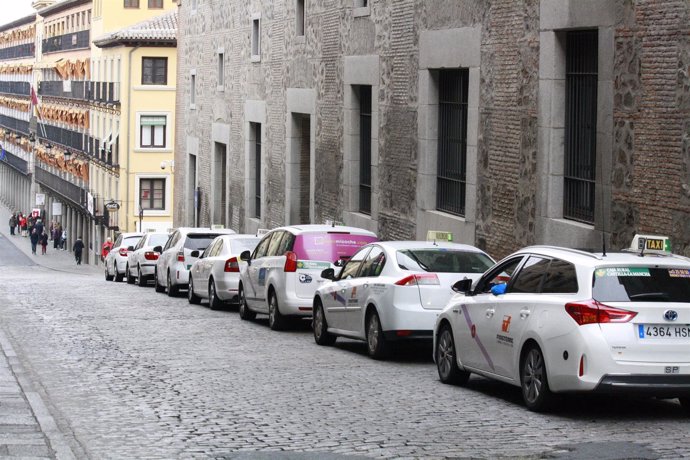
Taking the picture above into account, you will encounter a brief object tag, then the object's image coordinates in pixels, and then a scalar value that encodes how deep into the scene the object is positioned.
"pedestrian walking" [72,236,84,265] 79.50
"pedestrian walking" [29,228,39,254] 87.06
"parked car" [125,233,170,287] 40.88
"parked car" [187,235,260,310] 27.59
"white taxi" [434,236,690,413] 11.55
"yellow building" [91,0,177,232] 75.06
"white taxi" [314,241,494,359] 16.48
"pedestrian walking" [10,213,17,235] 106.70
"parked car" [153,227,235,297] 32.97
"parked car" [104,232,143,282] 47.16
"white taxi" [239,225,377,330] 21.52
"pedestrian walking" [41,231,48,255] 87.39
